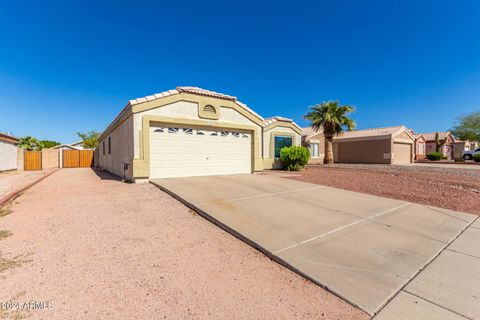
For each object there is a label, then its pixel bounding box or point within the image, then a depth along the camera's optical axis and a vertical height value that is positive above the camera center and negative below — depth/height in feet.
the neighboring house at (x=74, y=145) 124.90 +8.66
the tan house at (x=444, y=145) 115.55 +7.78
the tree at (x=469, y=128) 112.16 +15.95
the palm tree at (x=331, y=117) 68.74 +13.28
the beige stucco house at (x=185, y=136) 29.86 +3.74
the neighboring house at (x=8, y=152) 59.21 +2.25
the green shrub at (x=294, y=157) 49.93 +0.40
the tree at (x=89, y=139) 121.20 +11.73
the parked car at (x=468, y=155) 94.27 +1.38
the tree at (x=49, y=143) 142.97 +11.57
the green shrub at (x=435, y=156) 94.27 +0.98
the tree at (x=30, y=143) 89.41 +7.06
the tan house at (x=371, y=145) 75.86 +5.08
